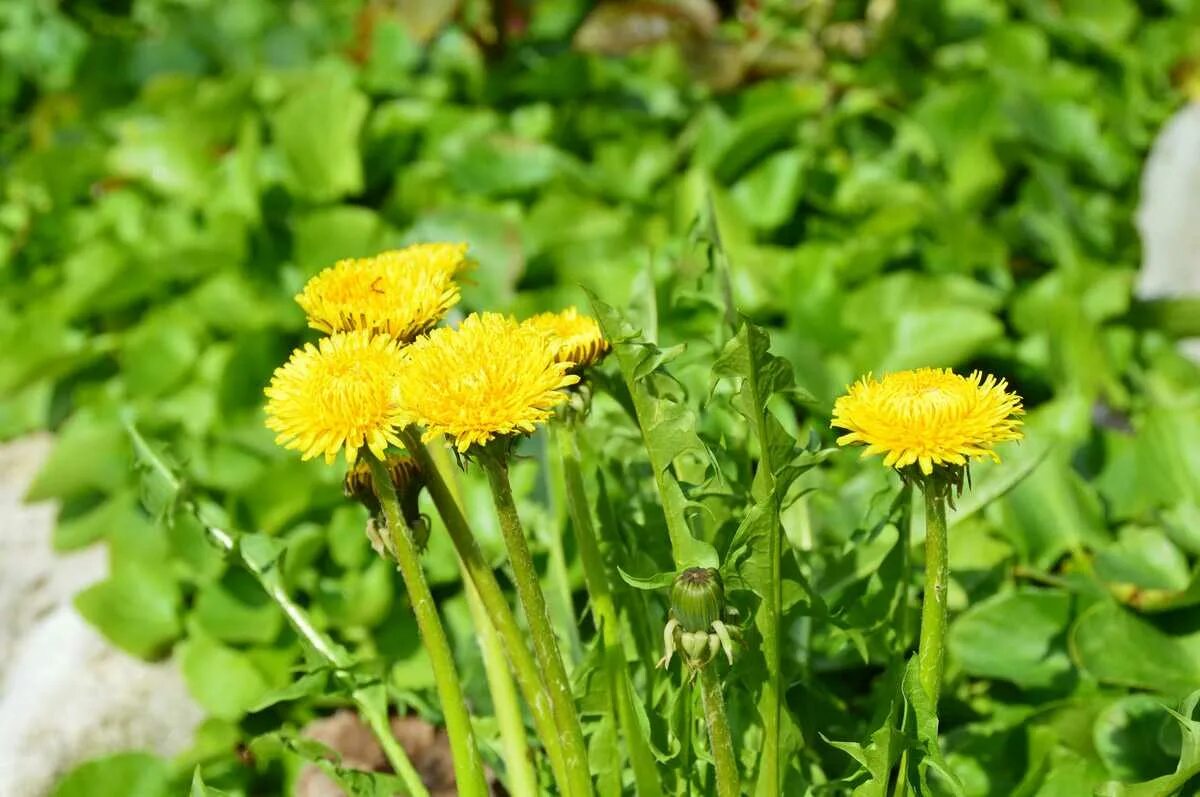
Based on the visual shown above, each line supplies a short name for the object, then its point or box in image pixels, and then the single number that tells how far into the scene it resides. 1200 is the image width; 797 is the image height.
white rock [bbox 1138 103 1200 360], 1.58
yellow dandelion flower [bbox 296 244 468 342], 0.82
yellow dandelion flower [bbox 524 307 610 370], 0.83
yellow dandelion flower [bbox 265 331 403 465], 0.78
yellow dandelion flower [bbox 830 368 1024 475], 0.77
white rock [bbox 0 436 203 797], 1.03
